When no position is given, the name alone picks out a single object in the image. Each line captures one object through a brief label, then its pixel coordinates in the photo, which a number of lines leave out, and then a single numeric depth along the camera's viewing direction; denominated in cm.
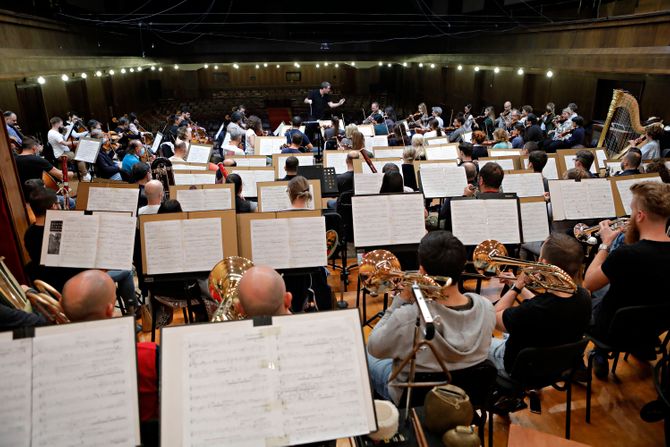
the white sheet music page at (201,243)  368
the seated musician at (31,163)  629
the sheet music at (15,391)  172
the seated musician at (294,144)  798
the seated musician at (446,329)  226
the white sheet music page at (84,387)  174
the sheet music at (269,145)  826
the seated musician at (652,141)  660
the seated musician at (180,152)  738
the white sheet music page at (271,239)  375
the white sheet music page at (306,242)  376
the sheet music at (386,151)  748
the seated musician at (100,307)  214
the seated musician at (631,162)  517
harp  682
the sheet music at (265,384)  174
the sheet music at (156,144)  959
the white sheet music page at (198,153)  721
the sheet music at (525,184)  547
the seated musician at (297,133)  865
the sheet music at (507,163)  672
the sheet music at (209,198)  489
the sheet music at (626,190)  462
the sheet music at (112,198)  470
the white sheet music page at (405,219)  406
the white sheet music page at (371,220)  400
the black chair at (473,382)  232
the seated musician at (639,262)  288
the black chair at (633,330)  279
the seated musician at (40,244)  388
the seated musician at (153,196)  455
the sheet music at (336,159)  711
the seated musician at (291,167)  595
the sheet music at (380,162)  684
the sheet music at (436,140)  817
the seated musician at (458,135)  1077
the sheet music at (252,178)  637
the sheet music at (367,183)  576
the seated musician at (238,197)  510
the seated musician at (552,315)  244
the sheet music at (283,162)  678
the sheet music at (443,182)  561
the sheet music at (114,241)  371
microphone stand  170
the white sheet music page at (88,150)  710
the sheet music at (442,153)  736
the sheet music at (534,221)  424
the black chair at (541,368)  241
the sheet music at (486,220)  403
